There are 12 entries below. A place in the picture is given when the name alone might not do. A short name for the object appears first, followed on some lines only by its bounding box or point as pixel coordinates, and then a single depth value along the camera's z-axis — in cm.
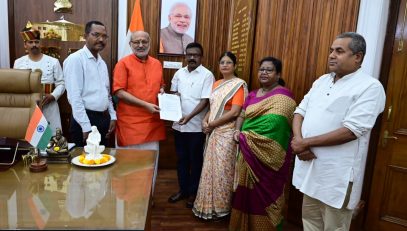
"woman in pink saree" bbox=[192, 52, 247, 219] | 241
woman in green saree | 204
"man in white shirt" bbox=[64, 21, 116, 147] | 221
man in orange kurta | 240
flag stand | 143
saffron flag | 318
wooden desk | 100
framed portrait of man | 343
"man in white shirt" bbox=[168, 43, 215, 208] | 262
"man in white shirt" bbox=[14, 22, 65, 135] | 296
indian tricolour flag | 149
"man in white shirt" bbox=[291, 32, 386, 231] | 149
